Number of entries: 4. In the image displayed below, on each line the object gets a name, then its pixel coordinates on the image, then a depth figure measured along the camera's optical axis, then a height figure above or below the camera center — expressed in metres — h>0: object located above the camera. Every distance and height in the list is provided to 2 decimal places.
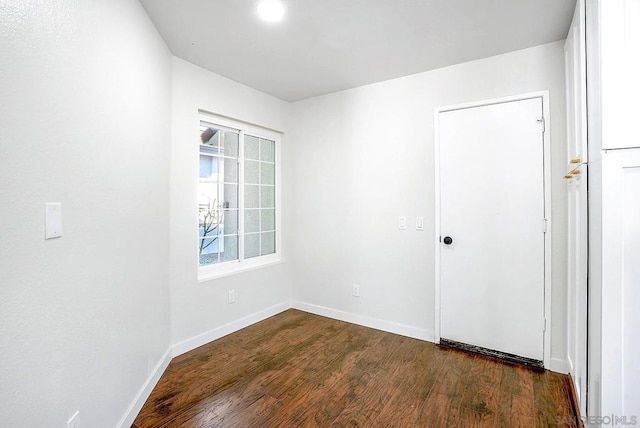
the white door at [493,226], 2.44 -0.09
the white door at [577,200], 1.70 +0.09
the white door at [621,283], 1.33 -0.30
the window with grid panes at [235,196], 3.06 +0.21
